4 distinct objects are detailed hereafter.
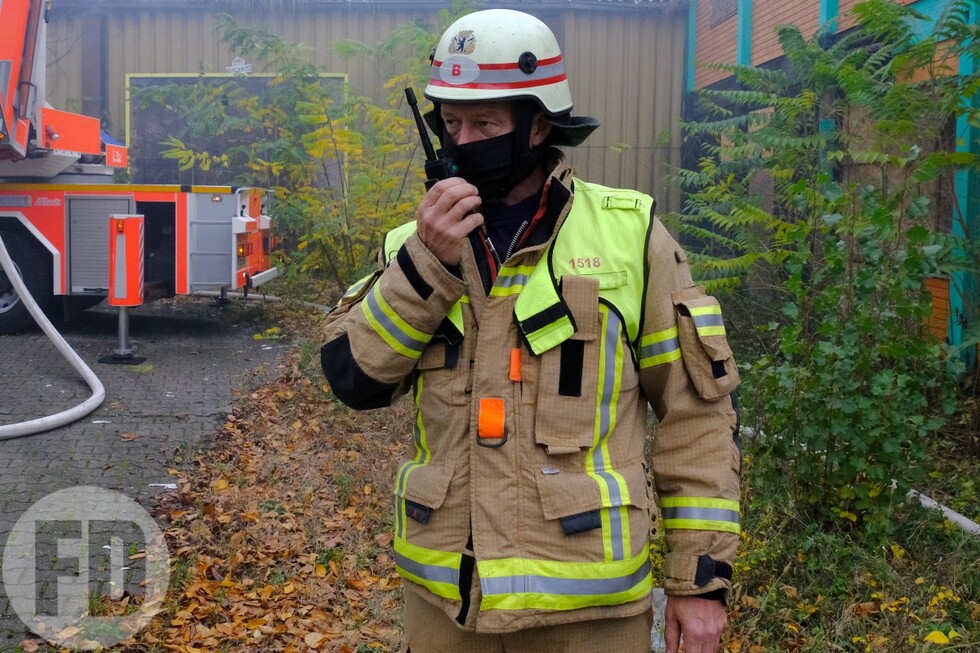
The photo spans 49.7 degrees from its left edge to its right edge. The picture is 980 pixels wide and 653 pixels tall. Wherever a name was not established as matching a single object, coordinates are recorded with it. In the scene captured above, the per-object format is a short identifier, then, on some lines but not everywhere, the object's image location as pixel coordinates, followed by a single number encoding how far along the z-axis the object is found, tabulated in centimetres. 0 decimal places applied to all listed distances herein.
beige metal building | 1702
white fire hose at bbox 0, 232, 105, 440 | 717
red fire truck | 1076
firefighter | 229
